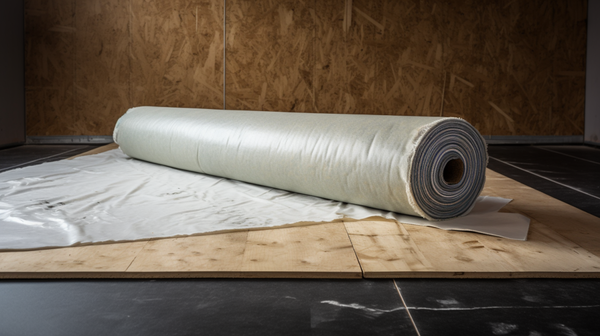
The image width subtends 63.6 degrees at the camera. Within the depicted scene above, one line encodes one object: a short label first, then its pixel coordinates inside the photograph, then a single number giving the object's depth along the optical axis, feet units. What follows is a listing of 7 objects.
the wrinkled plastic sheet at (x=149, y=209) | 6.47
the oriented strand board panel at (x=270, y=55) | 18.70
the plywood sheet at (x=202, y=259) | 5.05
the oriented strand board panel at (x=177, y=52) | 18.52
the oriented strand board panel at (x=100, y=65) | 18.21
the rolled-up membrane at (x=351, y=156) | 6.98
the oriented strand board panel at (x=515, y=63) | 19.13
